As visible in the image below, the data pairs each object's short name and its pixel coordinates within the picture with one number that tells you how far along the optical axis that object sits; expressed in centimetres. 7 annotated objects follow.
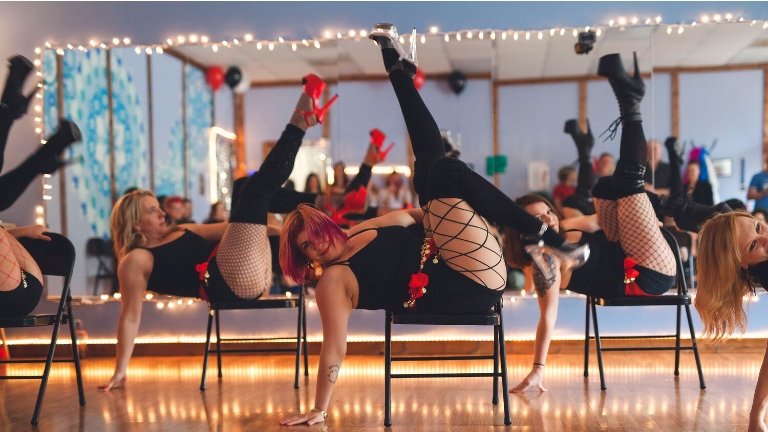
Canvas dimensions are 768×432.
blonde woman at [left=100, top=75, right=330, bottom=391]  334
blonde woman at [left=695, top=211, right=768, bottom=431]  223
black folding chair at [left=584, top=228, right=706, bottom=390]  327
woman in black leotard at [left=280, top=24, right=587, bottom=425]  251
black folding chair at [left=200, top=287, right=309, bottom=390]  349
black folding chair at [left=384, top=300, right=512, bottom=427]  267
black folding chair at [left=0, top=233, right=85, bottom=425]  321
